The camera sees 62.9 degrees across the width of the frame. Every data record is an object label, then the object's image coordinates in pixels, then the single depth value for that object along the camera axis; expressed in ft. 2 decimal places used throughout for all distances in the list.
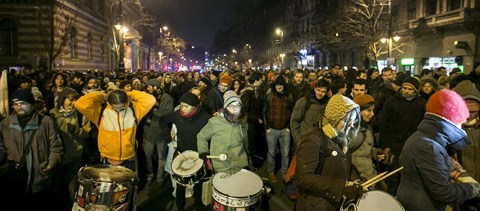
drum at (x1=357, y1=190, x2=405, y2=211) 10.63
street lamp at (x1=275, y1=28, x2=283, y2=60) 230.52
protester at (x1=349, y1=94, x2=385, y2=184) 16.69
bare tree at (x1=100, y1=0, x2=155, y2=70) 141.59
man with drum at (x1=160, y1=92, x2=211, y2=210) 19.02
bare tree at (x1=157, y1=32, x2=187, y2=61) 256.73
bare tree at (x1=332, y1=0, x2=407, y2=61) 106.01
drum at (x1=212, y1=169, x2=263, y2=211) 13.29
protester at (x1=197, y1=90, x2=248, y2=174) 17.10
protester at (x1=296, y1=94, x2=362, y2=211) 10.07
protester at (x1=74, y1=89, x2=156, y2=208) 18.11
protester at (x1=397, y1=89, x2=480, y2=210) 10.56
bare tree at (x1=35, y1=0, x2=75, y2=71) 88.02
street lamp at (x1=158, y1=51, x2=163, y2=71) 255.91
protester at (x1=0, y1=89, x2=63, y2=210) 16.52
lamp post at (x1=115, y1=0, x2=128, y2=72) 86.14
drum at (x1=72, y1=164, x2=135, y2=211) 13.23
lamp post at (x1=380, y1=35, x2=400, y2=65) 77.61
